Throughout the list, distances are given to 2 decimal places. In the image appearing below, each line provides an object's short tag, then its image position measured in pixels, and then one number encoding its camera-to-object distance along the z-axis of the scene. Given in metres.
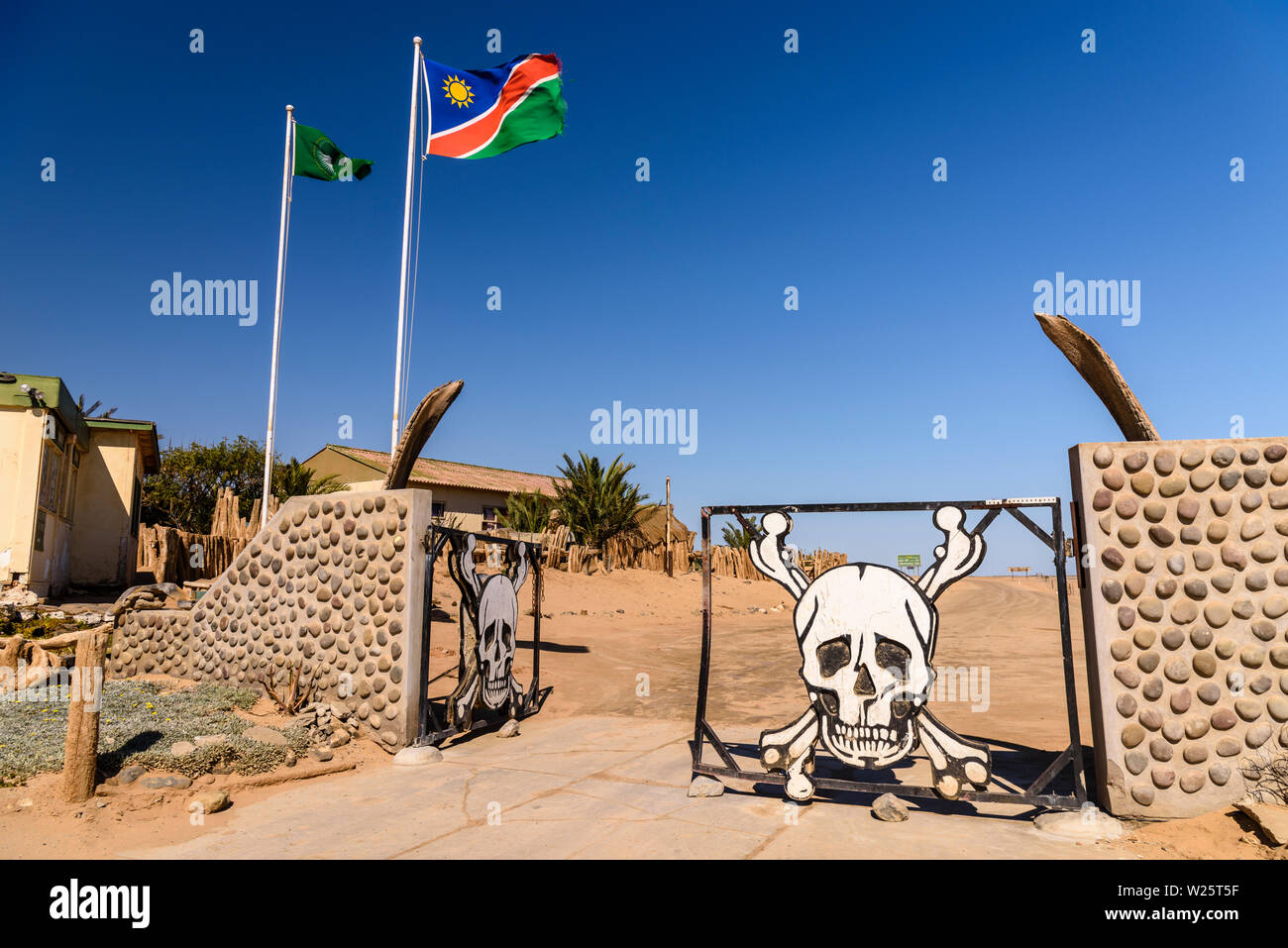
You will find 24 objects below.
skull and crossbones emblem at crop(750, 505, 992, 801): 5.03
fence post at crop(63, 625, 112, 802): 5.08
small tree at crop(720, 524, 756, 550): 35.56
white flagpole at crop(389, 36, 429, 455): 12.34
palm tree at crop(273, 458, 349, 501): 24.36
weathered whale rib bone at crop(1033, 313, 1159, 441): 5.38
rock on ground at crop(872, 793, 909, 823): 4.89
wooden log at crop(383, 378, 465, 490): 7.39
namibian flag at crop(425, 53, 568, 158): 12.55
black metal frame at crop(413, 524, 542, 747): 6.96
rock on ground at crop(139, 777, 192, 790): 5.49
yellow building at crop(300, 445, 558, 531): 33.47
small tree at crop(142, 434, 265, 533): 32.25
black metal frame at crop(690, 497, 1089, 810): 4.69
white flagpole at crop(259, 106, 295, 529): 14.49
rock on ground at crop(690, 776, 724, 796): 5.48
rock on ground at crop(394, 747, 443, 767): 6.58
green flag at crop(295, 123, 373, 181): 14.57
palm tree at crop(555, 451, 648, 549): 26.91
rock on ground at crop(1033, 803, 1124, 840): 4.55
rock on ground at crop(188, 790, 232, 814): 5.21
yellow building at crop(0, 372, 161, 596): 13.18
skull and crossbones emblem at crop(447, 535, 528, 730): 7.56
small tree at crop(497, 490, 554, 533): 25.27
